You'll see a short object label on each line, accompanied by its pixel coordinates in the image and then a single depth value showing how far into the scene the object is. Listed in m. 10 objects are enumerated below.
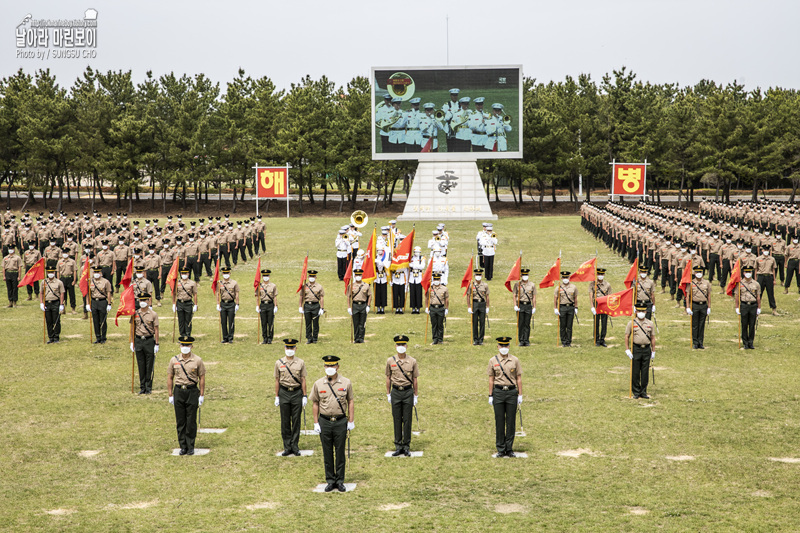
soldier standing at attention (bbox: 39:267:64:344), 19.28
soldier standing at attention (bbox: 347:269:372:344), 19.28
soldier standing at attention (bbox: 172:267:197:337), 19.58
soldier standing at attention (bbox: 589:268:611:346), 18.80
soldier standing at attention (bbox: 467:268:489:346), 18.86
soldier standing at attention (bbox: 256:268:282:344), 18.84
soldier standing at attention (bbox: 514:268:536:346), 18.77
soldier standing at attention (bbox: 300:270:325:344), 18.98
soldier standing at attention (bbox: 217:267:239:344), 19.28
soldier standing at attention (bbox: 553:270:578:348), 18.64
